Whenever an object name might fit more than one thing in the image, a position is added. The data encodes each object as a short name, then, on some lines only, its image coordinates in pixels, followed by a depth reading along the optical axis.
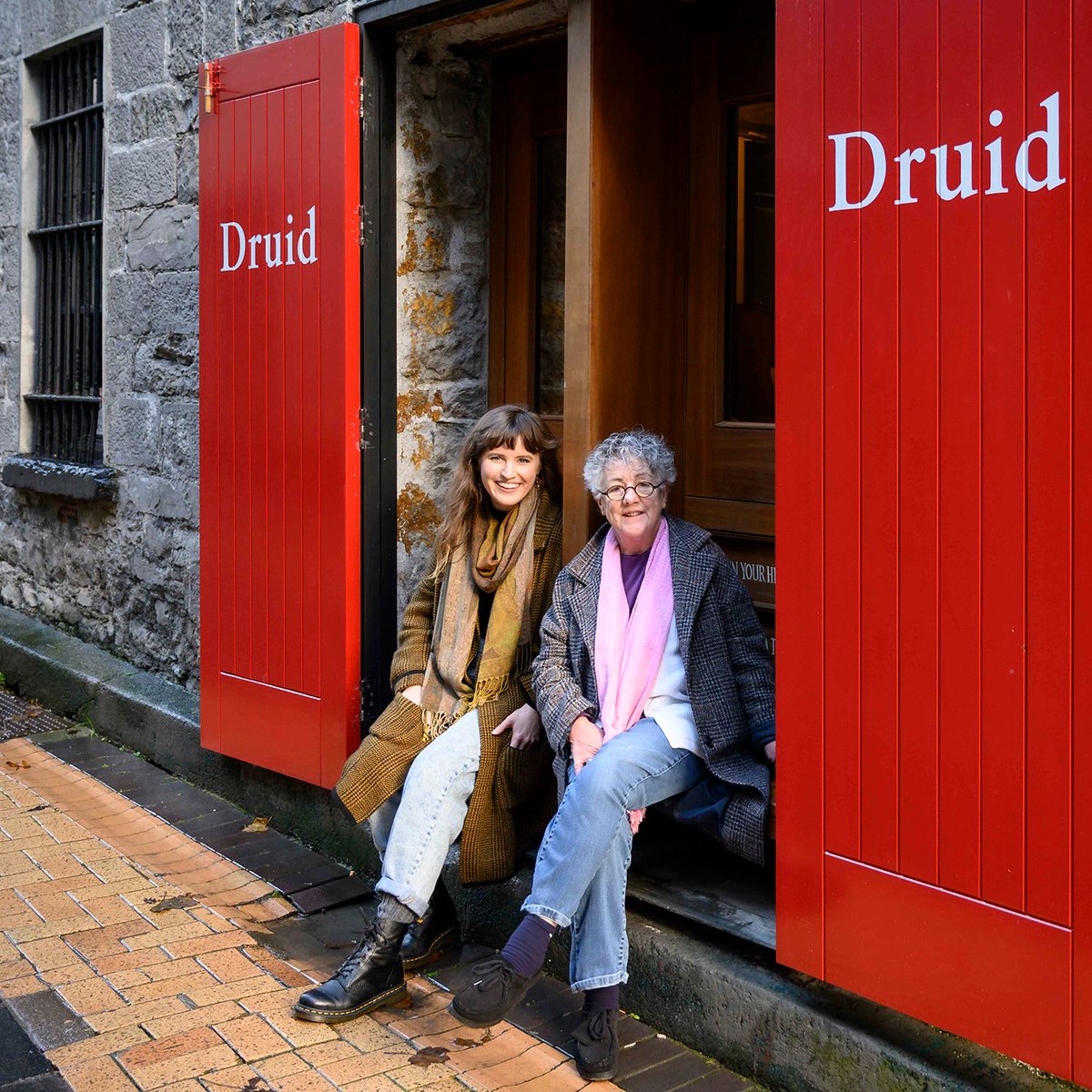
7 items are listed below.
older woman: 3.11
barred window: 6.25
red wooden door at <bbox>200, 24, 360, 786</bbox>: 4.23
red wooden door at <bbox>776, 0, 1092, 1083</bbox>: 2.46
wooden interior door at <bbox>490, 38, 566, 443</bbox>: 4.53
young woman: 3.51
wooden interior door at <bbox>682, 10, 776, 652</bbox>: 3.90
